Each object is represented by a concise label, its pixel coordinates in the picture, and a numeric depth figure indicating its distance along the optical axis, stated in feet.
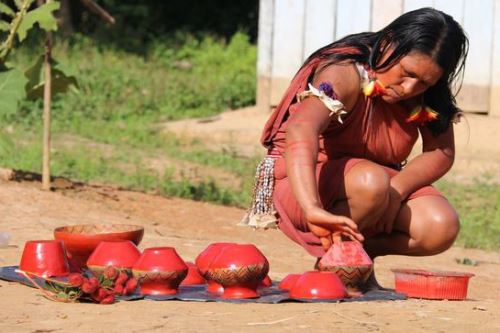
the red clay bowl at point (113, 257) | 25.87
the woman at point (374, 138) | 25.96
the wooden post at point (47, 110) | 44.30
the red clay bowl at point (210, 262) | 25.74
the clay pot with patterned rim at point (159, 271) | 25.03
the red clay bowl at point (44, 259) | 26.06
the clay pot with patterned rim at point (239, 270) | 24.96
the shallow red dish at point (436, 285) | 26.65
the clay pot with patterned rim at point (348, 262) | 25.30
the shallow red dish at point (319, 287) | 25.20
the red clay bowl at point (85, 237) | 27.50
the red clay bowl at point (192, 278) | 27.60
